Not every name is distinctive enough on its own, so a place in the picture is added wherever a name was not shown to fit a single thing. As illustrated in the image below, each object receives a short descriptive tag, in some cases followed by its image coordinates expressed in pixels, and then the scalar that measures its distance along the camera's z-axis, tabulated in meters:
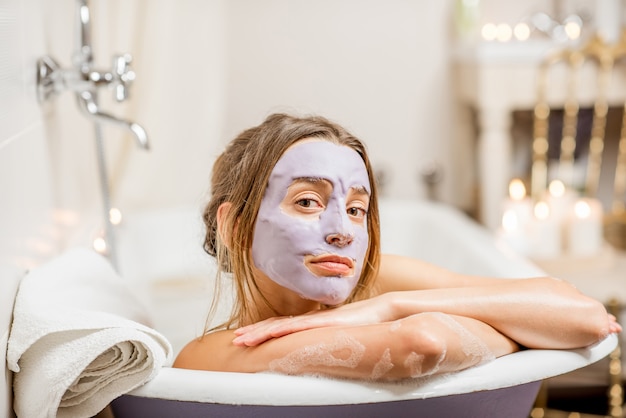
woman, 1.08
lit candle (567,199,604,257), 2.54
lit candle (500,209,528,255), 2.53
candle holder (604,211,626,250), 2.85
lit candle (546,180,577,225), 2.58
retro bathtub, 1.06
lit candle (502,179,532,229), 2.56
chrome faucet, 1.61
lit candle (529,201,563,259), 2.53
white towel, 1.11
